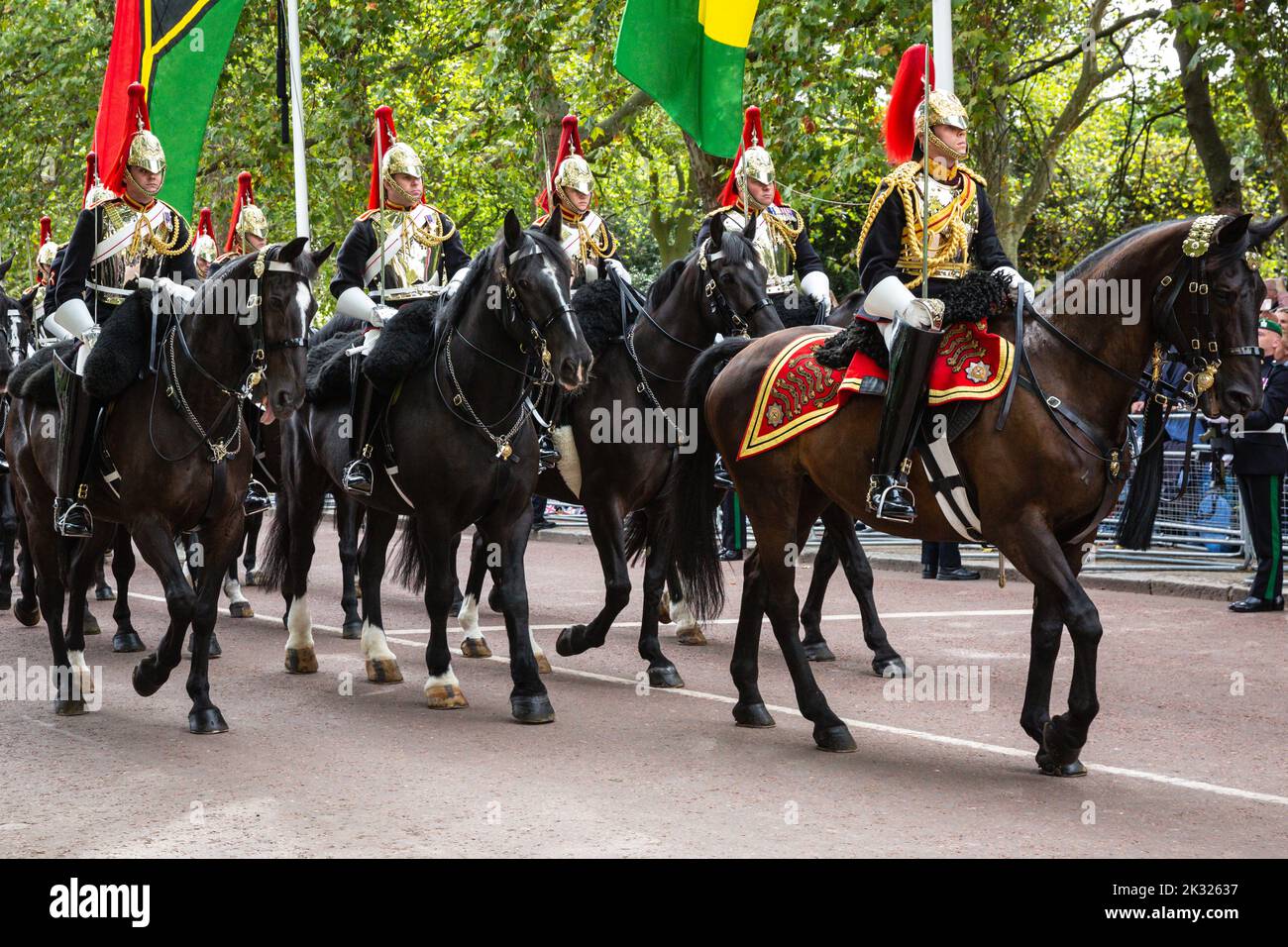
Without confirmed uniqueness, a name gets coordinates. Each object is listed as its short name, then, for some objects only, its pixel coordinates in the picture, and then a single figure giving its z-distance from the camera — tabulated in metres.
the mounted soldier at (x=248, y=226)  13.73
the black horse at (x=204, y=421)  7.29
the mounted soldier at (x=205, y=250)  14.19
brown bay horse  6.16
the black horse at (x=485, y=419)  7.62
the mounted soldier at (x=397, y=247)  9.30
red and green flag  12.43
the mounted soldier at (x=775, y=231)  10.45
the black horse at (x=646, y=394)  8.95
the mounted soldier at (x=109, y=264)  7.99
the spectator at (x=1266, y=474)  11.82
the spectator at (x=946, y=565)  14.46
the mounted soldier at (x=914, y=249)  6.64
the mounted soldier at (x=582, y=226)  9.95
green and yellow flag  11.69
